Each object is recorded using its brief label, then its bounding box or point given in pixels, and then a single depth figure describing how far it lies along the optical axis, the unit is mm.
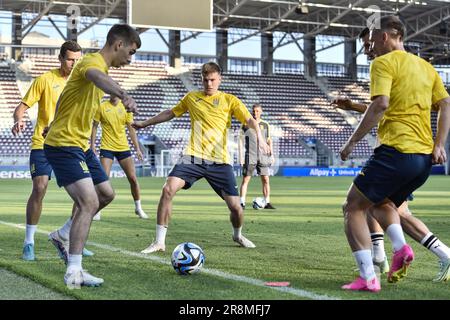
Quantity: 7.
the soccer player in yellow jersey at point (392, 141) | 5277
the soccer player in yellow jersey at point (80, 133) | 5422
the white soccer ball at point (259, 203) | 14930
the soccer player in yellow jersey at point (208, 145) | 7934
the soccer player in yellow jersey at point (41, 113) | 7316
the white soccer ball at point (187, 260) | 6086
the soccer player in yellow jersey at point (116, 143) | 12266
